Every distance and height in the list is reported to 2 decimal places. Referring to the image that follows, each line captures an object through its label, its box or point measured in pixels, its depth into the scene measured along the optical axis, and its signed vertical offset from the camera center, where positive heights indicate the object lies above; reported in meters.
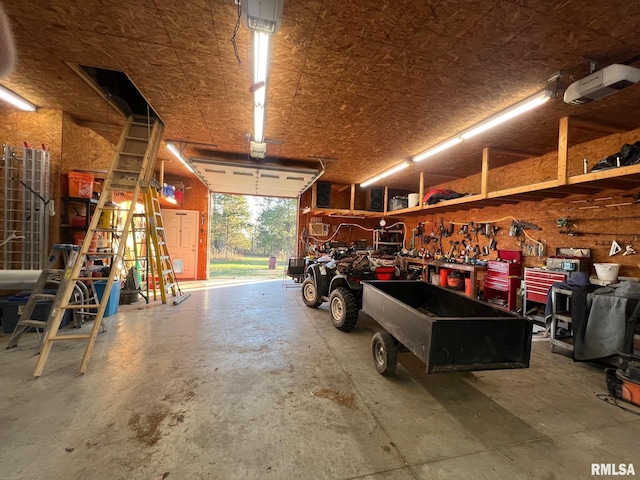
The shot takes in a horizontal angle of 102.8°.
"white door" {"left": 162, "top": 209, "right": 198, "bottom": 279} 7.98 -0.19
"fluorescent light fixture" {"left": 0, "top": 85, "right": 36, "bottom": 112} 3.25 +1.70
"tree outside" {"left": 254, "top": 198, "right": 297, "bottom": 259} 16.62 +0.60
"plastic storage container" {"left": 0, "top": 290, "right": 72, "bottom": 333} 3.30 -1.10
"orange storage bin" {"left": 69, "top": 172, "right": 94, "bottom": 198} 3.87 +0.69
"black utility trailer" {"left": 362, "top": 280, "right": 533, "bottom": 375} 1.86 -0.73
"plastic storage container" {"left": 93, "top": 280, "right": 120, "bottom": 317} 4.01 -1.07
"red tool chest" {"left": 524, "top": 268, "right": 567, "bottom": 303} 3.96 -0.55
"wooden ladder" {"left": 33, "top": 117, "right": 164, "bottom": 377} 2.54 +0.61
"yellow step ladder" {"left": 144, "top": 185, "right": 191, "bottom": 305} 4.93 -0.26
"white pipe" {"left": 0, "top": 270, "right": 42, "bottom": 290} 3.21 -0.67
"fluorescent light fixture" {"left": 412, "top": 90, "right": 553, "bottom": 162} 2.87 +1.70
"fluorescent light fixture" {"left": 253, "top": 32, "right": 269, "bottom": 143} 2.22 +1.70
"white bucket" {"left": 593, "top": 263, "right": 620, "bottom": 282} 3.41 -0.28
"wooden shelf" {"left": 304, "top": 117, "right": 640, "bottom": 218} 3.02 +0.88
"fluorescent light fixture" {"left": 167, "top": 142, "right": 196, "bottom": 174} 4.94 +1.65
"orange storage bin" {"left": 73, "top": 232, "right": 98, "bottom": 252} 4.00 -0.16
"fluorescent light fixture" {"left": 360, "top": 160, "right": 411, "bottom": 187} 5.72 +1.73
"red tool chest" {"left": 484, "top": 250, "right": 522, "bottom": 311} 4.82 -0.57
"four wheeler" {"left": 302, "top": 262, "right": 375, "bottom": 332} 3.74 -0.89
